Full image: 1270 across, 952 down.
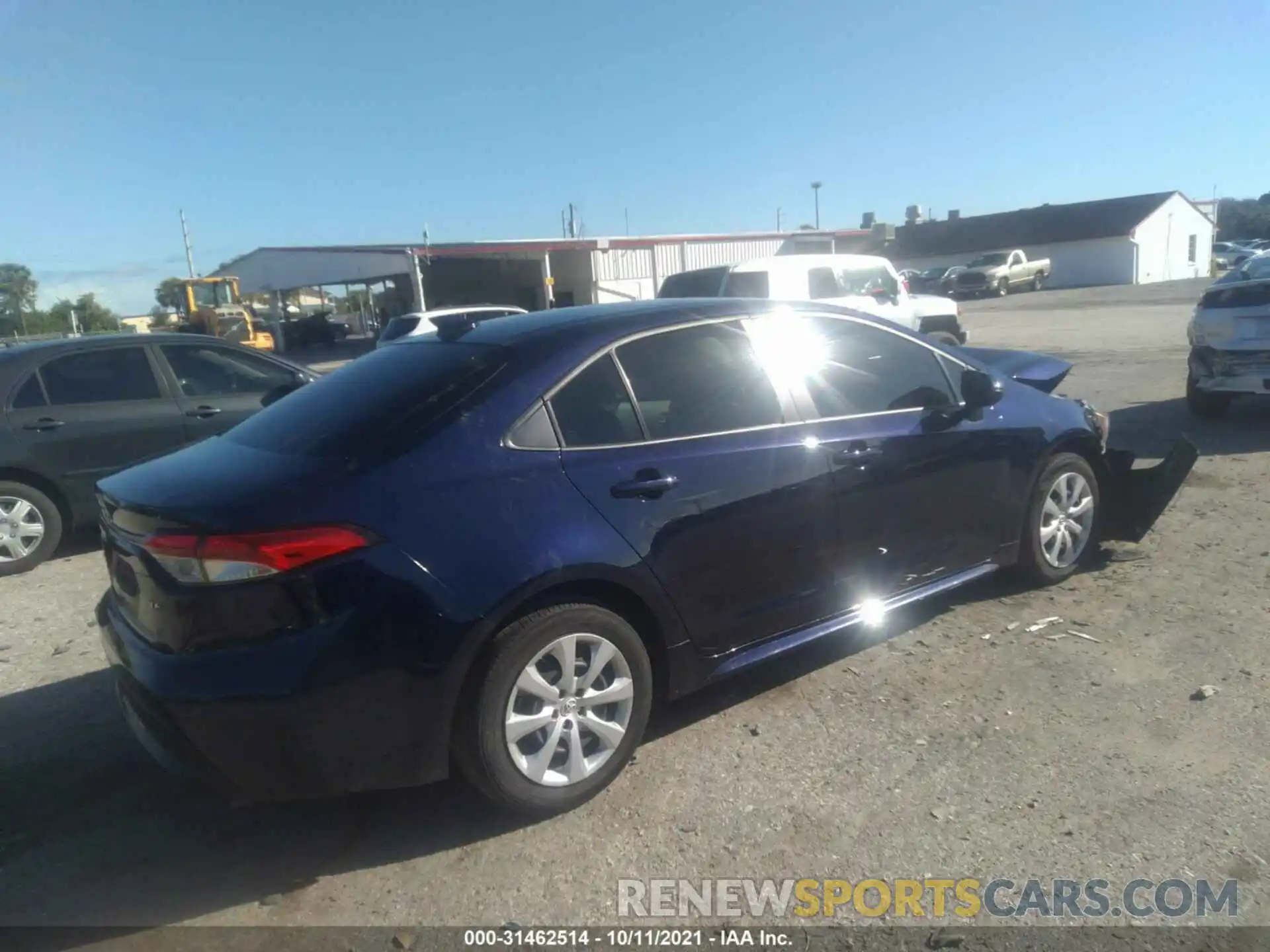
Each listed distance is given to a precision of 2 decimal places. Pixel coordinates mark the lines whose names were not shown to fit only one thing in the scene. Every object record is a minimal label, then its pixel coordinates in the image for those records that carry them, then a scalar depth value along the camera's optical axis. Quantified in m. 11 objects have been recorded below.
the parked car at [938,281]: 43.86
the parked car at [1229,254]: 52.81
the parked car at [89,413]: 6.51
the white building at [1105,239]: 47.78
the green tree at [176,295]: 39.78
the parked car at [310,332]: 41.75
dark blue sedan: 2.80
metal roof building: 32.28
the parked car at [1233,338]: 8.46
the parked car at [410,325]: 18.78
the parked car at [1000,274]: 42.22
